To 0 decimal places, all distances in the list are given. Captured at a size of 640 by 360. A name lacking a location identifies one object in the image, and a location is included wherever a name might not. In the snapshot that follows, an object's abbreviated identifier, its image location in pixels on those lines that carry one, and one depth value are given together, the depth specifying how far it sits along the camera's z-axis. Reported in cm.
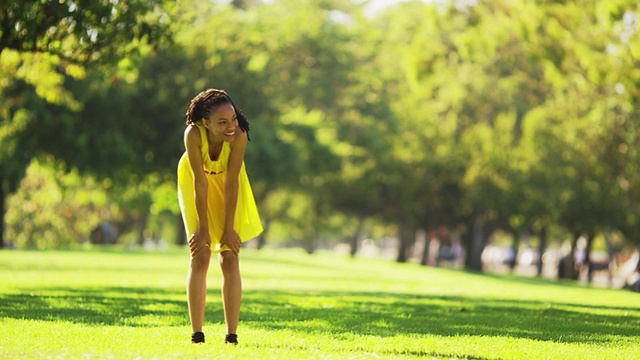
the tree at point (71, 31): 2185
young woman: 1223
